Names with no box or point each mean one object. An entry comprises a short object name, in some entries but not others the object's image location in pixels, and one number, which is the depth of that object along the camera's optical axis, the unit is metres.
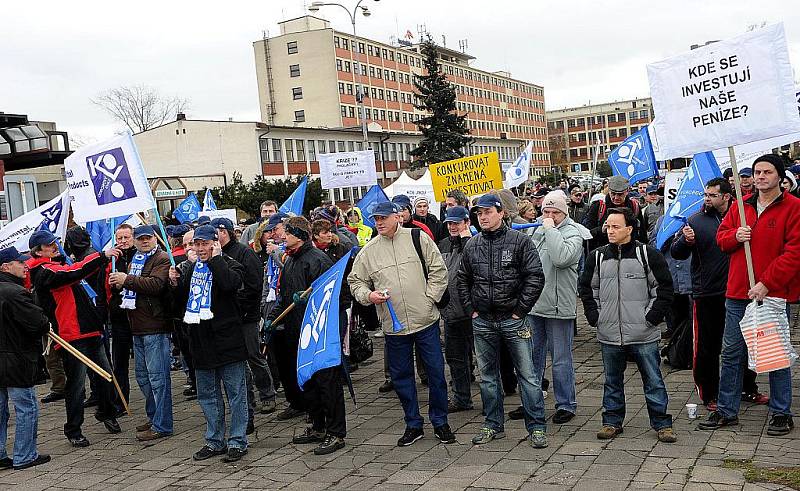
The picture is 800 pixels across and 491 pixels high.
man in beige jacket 7.16
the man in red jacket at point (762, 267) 6.35
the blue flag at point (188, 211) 17.64
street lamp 31.83
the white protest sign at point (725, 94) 6.39
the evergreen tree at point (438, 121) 65.69
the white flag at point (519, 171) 19.53
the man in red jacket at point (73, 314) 8.07
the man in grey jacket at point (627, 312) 6.64
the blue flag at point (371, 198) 14.53
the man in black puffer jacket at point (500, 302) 6.83
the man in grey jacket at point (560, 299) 7.44
